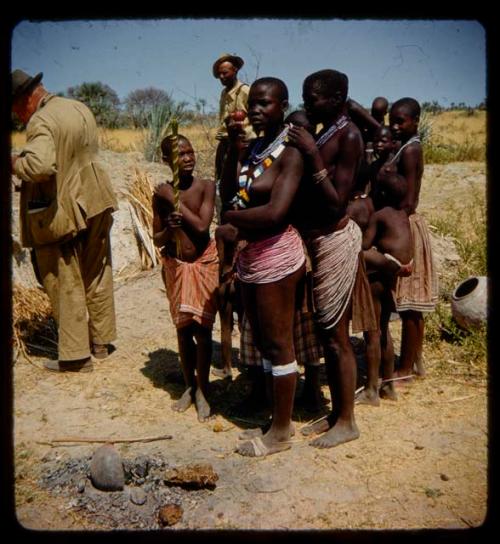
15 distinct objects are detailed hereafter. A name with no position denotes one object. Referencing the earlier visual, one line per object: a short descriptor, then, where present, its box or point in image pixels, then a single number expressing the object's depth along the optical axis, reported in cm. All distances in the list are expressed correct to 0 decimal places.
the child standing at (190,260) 406
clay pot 543
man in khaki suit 470
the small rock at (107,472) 331
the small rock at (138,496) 322
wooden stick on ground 387
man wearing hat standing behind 649
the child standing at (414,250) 461
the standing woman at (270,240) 343
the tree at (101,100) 1914
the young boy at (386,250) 435
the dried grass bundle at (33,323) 565
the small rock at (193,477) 329
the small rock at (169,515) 303
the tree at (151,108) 1130
